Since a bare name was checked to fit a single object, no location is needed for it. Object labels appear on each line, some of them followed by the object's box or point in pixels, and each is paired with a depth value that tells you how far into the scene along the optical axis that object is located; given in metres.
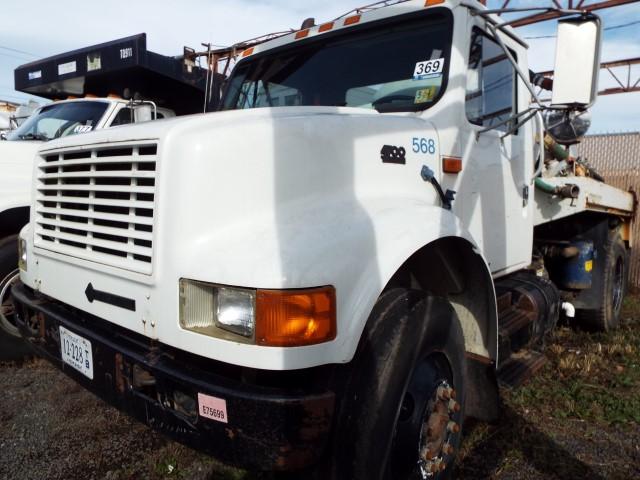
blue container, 5.01
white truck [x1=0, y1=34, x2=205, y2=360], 3.83
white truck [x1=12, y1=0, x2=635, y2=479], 1.70
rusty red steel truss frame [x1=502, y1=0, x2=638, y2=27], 7.68
